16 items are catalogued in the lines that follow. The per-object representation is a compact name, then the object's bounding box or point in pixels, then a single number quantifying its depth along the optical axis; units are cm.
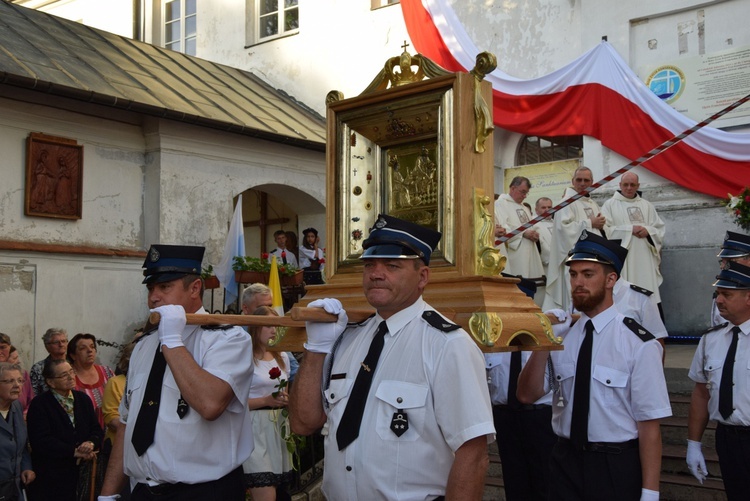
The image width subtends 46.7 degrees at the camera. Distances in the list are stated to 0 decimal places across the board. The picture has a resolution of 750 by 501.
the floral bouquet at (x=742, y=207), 969
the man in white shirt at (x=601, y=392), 414
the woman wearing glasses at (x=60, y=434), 638
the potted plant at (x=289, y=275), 1284
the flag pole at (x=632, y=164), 619
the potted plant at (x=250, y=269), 1238
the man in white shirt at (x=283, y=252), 1487
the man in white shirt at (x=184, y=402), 354
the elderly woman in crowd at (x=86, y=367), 764
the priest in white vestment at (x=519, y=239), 1117
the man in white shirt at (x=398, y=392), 297
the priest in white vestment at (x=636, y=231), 1083
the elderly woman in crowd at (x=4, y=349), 761
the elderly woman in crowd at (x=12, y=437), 593
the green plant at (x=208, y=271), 1262
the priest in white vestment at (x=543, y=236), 1142
